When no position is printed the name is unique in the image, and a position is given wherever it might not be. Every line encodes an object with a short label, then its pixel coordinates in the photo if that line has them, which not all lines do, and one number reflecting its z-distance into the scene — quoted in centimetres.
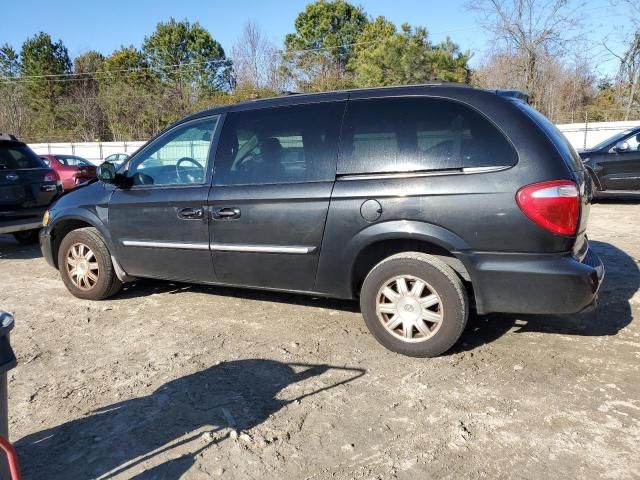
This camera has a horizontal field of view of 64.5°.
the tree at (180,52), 4241
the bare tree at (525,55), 2622
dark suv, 693
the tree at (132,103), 3934
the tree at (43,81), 4362
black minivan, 317
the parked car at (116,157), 2420
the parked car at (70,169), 1455
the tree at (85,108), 4244
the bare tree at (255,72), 3569
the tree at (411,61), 2697
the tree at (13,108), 4278
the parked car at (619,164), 1018
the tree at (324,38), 3712
